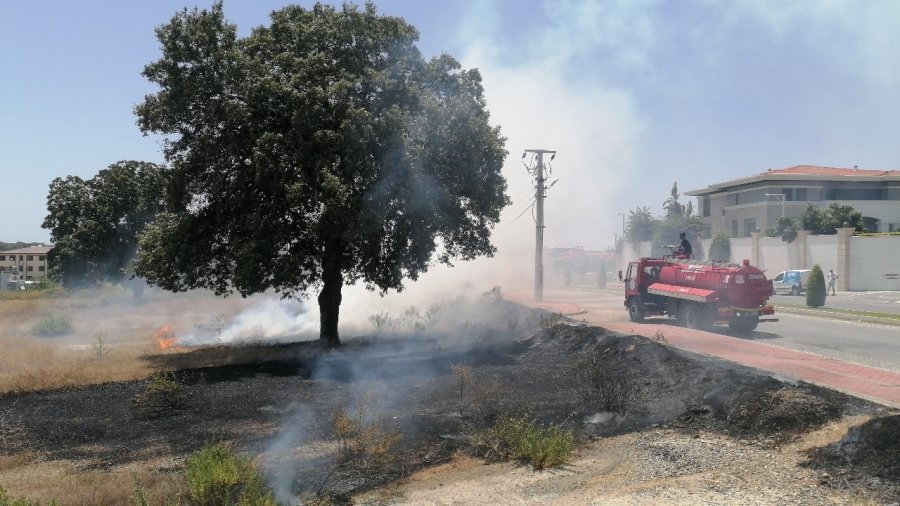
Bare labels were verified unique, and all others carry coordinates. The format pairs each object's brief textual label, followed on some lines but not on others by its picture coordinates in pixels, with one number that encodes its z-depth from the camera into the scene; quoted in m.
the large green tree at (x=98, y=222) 41.81
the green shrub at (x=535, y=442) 8.26
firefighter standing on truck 21.06
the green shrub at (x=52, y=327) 25.27
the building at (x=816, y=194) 53.09
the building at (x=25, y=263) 110.80
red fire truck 17.25
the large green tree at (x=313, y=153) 16.08
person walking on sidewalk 36.47
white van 36.91
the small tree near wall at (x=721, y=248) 50.22
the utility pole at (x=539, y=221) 31.46
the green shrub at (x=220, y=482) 6.52
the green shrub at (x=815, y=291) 26.41
